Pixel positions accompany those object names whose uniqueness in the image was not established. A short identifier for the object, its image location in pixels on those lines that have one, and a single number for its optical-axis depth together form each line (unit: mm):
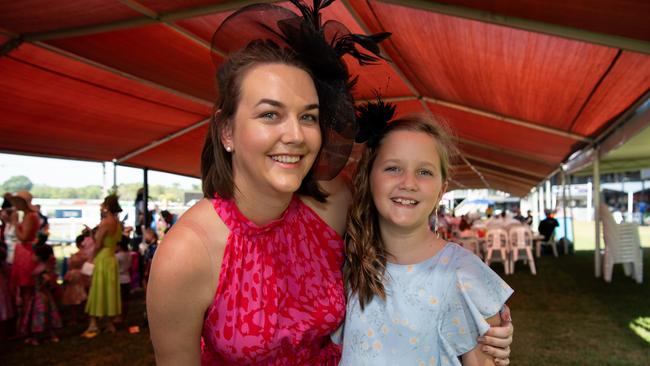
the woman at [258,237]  1439
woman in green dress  6020
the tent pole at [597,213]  9083
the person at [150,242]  6715
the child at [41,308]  5699
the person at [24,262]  5699
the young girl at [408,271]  1539
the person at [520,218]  16484
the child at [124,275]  6707
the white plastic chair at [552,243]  13102
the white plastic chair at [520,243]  9746
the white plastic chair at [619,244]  8438
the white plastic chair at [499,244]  9906
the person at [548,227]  13273
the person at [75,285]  7039
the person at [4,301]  5688
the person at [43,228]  6683
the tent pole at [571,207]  13438
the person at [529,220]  15620
